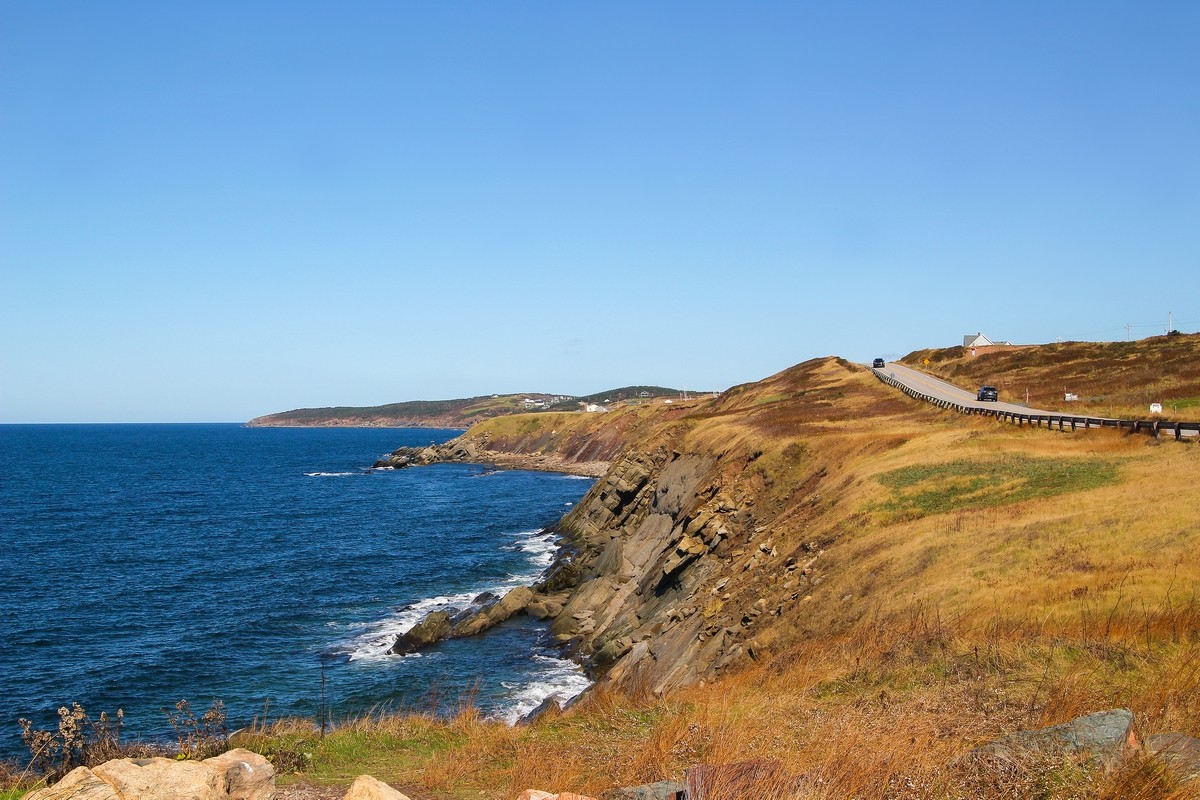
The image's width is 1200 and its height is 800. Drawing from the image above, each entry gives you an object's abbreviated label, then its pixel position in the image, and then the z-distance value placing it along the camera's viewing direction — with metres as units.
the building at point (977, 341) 115.57
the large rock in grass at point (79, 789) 8.84
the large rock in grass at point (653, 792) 9.08
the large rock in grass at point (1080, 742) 8.42
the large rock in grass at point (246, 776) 9.95
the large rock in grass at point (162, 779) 9.17
